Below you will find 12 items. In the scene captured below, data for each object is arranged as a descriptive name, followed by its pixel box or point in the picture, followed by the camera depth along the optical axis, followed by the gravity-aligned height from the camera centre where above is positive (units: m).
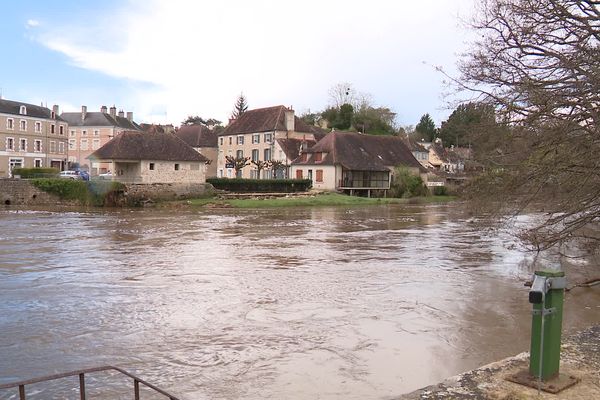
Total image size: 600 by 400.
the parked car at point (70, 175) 43.66 -0.37
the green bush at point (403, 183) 51.34 -0.24
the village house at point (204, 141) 63.84 +4.05
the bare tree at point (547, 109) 8.23 +1.26
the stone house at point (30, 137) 56.03 +3.66
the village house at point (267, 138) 54.19 +4.15
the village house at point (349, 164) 49.25 +1.45
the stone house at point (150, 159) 41.66 +1.12
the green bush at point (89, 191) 39.09 -1.47
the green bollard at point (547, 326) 4.46 -1.21
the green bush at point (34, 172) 46.03 -0.21
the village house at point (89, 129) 71.50 +5.82
